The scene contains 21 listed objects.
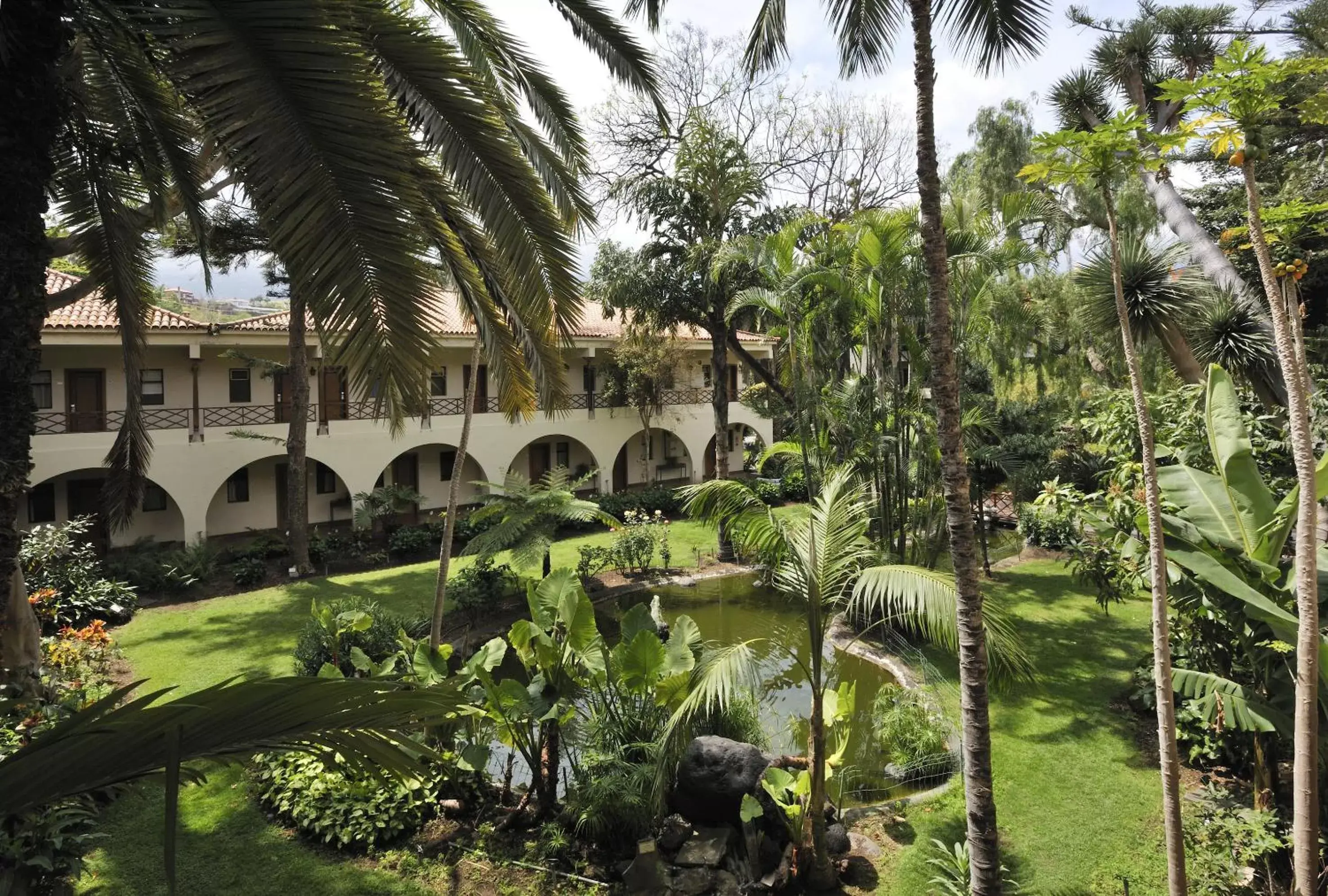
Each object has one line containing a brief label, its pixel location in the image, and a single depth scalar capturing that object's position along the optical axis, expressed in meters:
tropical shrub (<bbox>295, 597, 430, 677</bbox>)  8.26
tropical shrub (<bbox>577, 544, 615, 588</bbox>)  14.19
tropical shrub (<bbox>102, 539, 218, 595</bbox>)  13.27
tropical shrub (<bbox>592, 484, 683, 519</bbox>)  19.89
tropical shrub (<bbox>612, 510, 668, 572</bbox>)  14.90
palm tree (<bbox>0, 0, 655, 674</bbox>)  3.23
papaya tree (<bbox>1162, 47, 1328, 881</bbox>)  3.60
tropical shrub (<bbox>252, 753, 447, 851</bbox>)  5.80
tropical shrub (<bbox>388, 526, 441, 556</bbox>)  16.34
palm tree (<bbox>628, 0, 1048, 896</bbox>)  4.42
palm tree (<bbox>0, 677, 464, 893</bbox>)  1.71
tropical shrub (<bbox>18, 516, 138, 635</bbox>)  11.22
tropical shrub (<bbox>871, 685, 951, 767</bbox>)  7.29
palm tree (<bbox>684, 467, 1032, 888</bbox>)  4.91
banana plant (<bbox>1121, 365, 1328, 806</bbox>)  5.26
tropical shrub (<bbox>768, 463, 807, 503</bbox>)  22.08
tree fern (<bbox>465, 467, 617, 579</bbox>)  12.54
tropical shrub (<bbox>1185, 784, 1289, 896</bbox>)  4.77
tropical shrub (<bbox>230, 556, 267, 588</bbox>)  14.07
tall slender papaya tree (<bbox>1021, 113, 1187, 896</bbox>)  3.98
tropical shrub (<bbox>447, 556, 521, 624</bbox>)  12.19
